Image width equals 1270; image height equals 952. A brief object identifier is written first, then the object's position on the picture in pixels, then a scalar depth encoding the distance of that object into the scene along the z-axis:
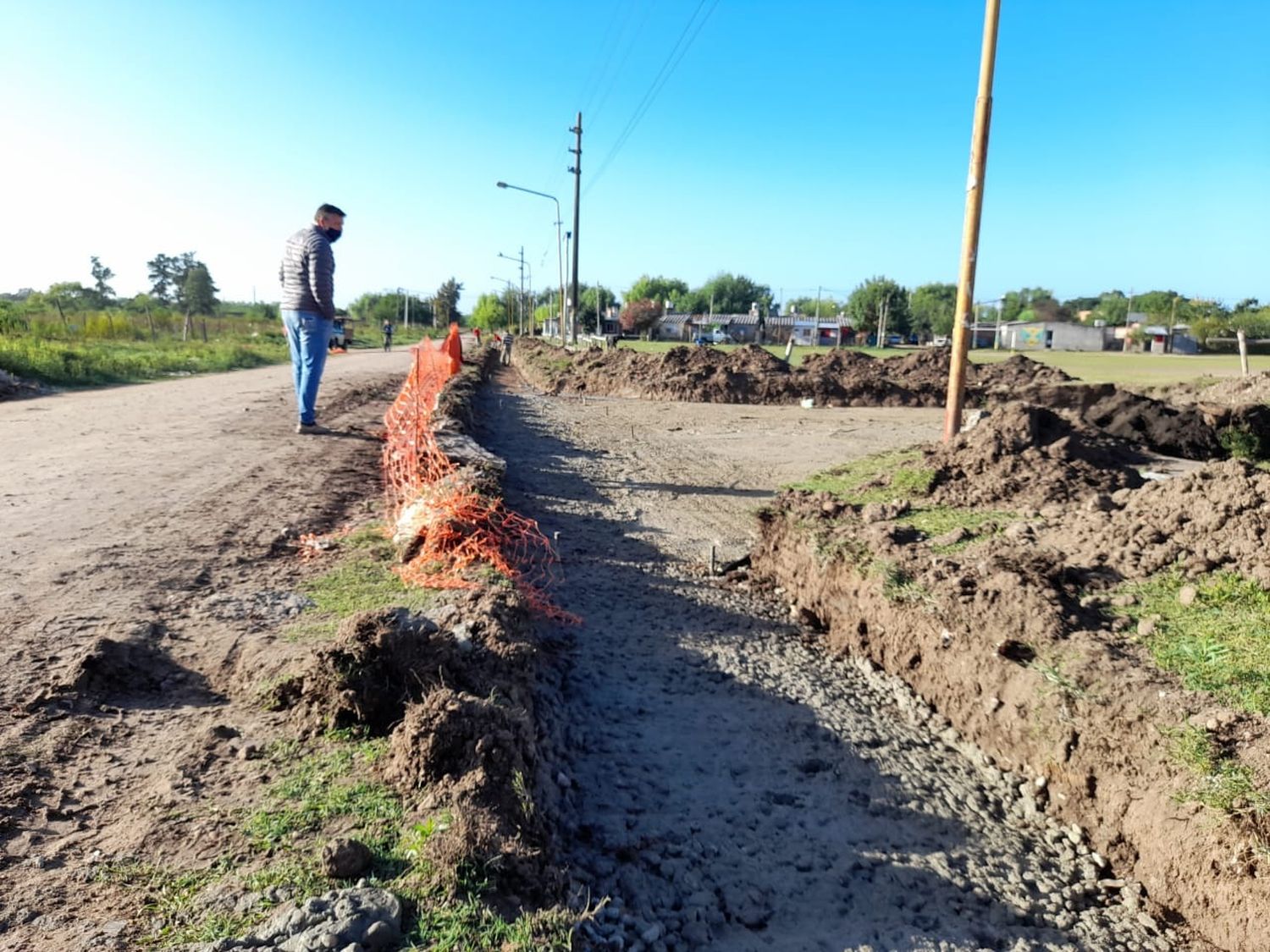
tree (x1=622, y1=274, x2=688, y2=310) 114.19
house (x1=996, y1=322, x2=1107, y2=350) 70.12
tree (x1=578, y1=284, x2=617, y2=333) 85.96
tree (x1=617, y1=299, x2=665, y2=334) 80.69
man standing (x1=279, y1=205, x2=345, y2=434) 7.84
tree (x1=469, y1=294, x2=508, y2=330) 91.79
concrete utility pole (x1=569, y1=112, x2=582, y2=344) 34.47
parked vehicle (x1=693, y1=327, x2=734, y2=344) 59.70
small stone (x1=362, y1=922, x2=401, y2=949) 1.80
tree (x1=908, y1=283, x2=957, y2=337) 86.52
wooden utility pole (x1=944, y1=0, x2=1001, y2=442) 8.00
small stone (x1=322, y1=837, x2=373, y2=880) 2.04
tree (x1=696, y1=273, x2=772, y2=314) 106.69
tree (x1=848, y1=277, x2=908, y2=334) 79.12
